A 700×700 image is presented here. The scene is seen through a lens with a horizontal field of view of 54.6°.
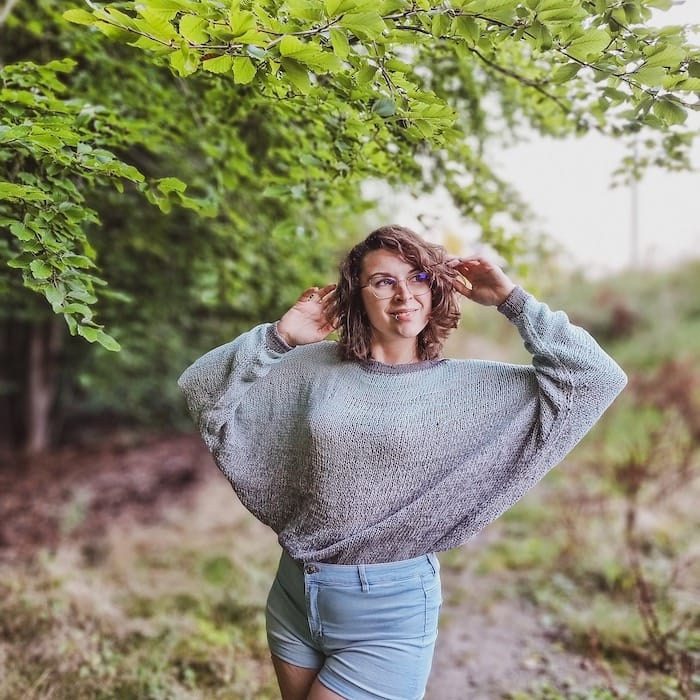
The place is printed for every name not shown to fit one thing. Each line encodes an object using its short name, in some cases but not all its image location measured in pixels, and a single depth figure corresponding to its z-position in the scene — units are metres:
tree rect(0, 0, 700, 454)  1.47
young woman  1.77
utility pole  14.17
